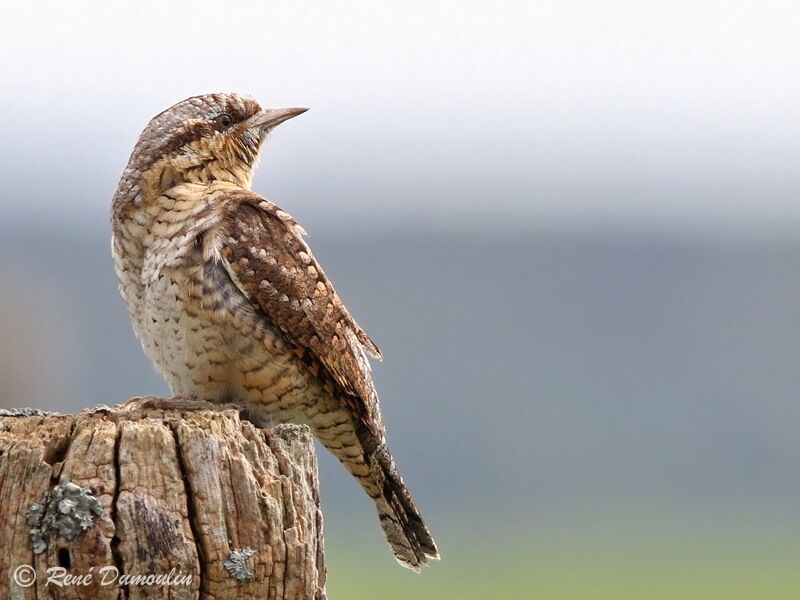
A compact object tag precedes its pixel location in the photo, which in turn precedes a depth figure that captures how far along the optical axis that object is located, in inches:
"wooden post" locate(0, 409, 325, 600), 324.2
